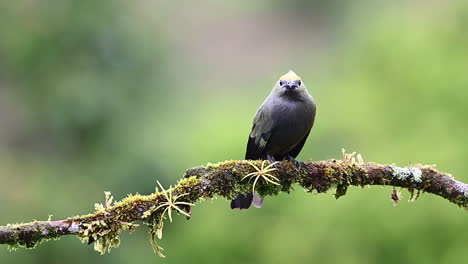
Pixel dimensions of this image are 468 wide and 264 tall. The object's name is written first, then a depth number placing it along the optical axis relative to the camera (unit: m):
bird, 10.66
